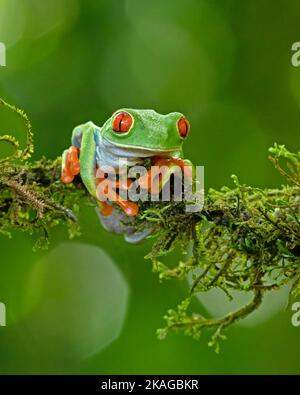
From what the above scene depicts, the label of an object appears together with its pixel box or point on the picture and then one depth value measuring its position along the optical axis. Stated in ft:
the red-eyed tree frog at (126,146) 1.27
